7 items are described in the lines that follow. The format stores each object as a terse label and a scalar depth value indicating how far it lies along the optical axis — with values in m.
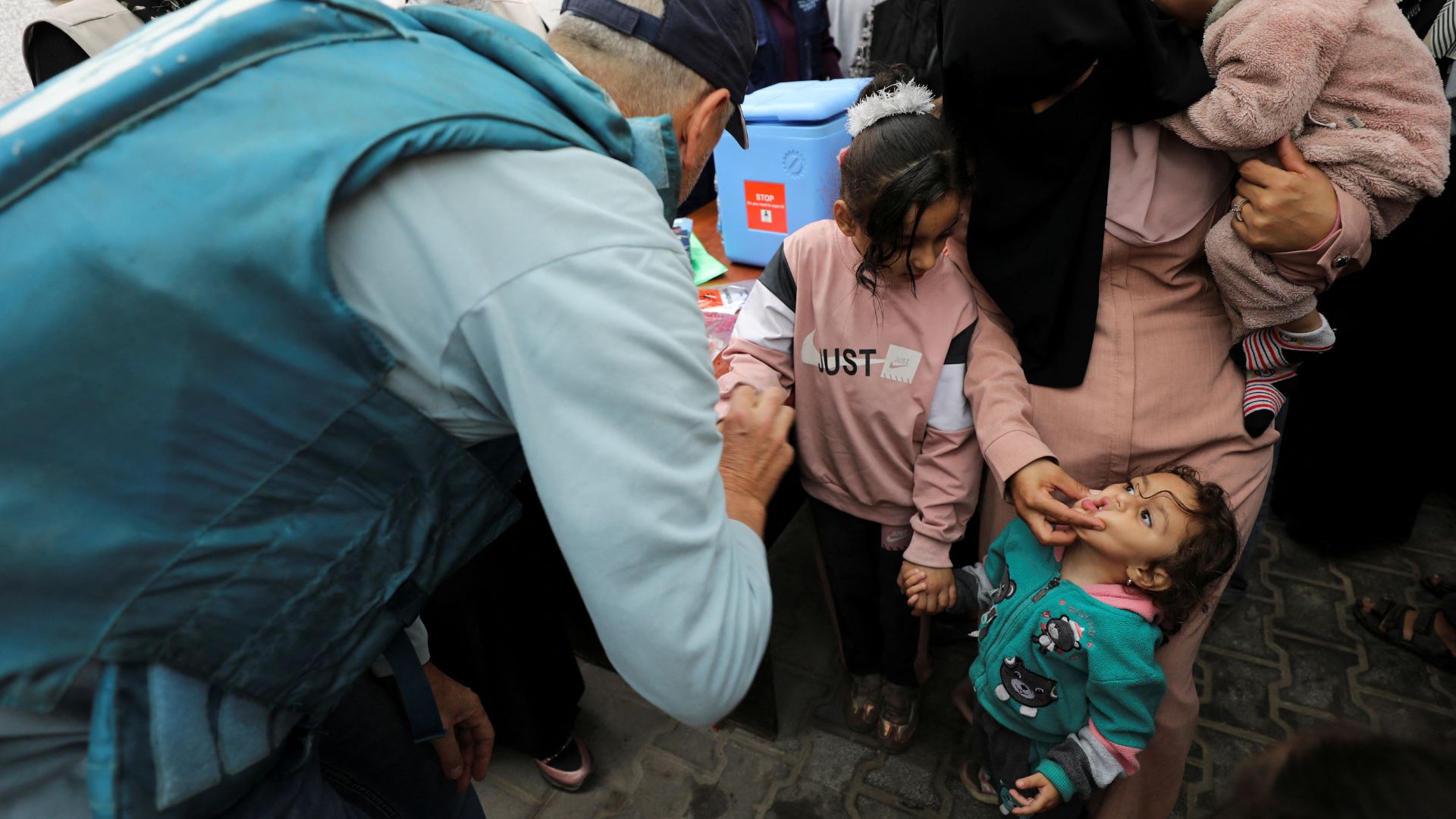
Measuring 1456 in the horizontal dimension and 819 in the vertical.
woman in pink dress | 1.37
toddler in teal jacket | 1.41
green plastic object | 2.58
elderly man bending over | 0.60
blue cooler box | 2.14
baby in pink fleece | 1.29
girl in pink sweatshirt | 1.53
